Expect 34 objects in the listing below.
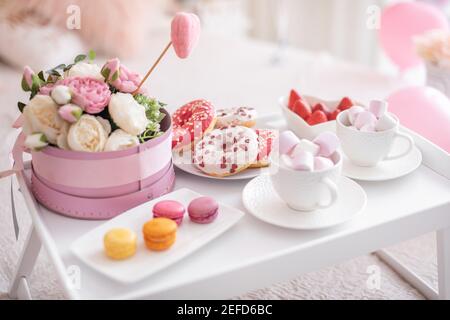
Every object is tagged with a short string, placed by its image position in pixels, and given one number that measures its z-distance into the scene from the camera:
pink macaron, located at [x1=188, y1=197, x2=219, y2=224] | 0.89
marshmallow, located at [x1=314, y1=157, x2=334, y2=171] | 0.90
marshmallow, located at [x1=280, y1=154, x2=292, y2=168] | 0.91
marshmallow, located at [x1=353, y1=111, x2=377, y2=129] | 1.04
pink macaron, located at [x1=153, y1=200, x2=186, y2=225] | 0.88
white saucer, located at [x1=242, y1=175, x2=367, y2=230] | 0.89
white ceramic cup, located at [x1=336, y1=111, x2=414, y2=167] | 1.02
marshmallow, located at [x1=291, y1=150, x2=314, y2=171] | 0.88
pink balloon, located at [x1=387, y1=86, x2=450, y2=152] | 1.27
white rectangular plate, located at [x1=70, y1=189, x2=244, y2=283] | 0.79
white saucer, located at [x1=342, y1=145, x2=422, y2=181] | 1.03
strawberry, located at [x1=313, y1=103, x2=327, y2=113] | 1.21
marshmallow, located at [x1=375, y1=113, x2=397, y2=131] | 1.03
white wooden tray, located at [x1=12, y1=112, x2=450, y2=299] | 0.78
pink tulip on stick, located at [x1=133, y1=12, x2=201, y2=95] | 0.92
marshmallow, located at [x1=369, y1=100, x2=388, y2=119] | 1.05
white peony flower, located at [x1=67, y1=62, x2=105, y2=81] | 0.95
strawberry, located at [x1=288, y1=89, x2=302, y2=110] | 1.23
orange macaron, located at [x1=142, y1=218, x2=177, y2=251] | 0.82
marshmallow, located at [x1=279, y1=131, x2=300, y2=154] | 0.93
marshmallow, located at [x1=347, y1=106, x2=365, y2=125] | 1.06
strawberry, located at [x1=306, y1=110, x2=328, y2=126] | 1.16
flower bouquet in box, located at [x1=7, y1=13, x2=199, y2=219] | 0.89
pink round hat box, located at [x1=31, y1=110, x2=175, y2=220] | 0.90
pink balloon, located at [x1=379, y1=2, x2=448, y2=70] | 1.97
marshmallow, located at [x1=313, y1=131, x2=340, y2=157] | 0.93
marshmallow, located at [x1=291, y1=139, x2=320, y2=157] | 0.93
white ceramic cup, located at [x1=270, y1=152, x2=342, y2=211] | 0.88
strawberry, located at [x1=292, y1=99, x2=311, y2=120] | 1.19
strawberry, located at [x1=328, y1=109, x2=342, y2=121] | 1.18
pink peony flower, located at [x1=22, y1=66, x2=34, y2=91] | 0.96
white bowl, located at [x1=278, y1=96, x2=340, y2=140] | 1.15
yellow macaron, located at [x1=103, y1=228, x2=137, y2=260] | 0.80
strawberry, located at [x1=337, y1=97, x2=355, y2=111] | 1.20
